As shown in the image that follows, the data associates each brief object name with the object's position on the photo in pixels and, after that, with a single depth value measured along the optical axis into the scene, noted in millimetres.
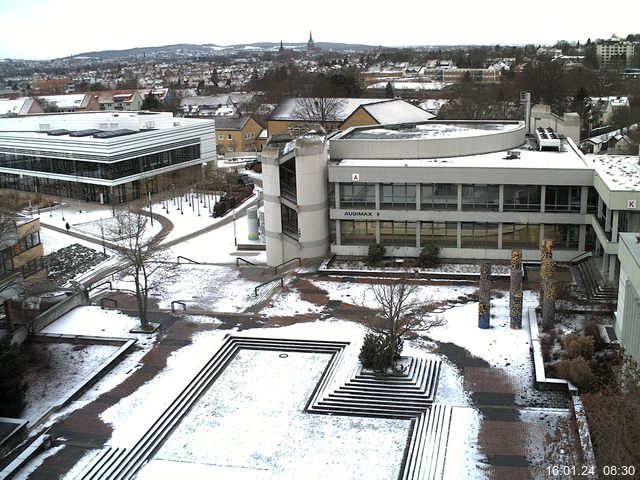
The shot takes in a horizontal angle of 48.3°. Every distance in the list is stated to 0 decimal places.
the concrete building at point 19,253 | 36281
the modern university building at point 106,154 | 68750
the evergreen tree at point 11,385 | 26969
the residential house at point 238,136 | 99000
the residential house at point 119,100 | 143125
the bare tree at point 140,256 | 34969
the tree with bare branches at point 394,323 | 29219
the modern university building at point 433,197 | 41531
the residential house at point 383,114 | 81750
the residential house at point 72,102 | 131762
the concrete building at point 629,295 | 26953
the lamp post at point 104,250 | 50353
